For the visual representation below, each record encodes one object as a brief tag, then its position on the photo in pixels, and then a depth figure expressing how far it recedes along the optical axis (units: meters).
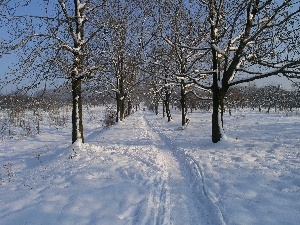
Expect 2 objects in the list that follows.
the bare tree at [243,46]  11.49
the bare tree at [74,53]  11.56
